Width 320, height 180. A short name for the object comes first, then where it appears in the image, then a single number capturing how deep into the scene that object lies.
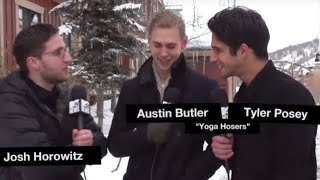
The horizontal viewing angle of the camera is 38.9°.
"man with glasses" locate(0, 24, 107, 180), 1.14
